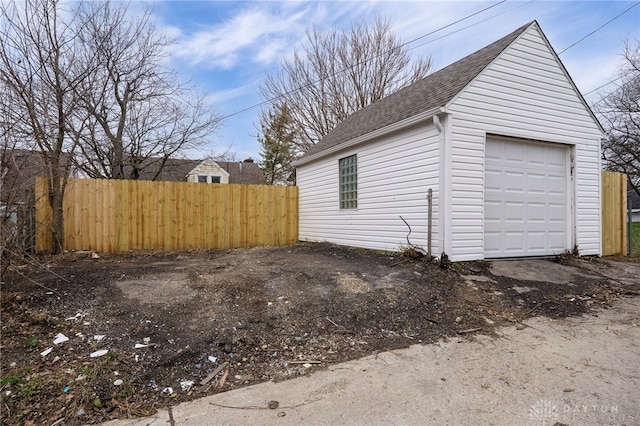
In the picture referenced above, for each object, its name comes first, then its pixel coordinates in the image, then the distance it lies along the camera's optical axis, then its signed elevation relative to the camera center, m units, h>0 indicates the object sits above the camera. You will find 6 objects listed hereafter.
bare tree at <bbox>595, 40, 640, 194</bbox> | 15.16 +4.33
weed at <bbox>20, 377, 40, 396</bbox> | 2.33 -1.19
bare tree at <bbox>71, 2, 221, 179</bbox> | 9.23 +3.58
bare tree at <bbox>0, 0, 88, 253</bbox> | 5.73 +2.39
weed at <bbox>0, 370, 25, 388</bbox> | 2.36 -1.16
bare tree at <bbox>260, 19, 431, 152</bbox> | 17.66 +7.38
